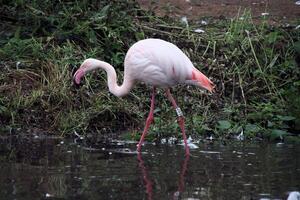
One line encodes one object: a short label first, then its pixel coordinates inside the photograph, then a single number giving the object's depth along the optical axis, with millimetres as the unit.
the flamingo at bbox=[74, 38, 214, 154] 19500
